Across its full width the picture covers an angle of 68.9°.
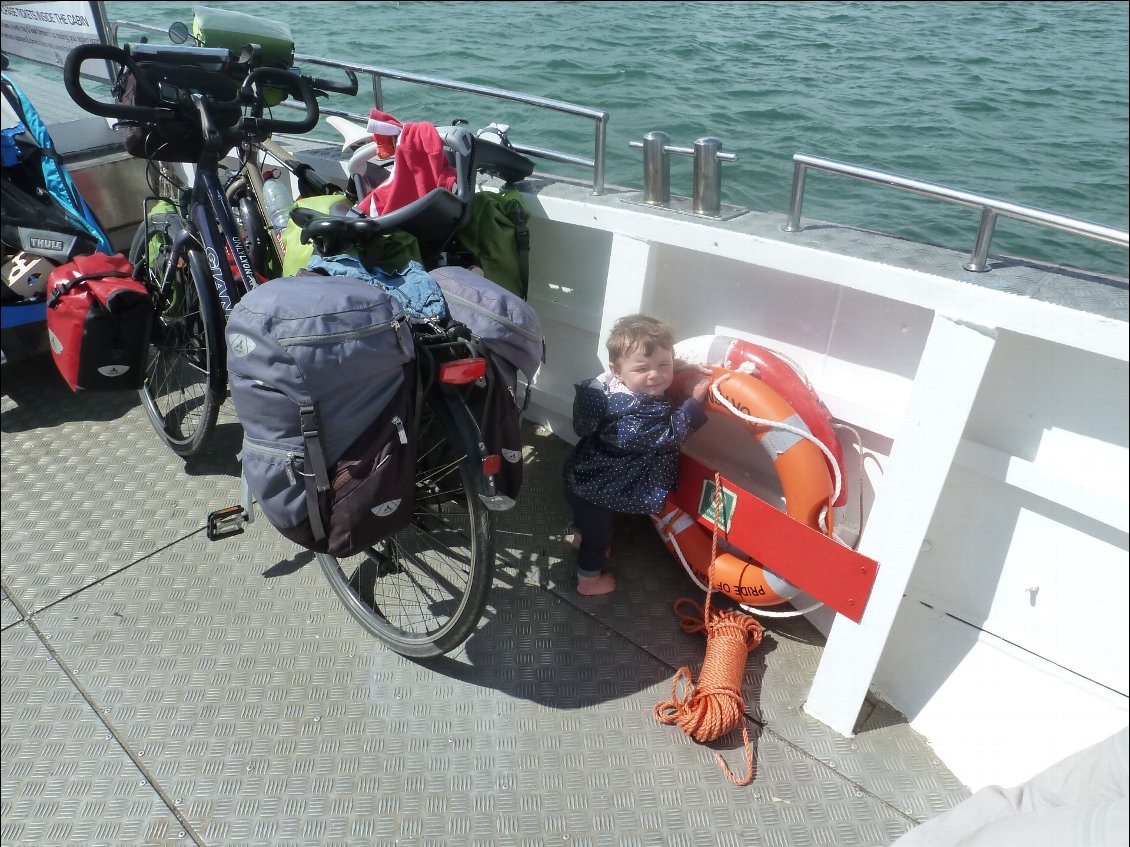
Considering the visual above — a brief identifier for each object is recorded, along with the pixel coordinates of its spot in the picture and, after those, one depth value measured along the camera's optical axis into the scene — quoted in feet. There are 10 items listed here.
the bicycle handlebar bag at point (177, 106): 7.75
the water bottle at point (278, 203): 8.27
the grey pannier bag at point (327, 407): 5.54
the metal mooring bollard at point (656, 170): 7.36
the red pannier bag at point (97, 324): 8.72
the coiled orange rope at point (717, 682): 6.64
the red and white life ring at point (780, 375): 6.93
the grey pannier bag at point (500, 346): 6.33
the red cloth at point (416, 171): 7.61
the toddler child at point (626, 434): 7.19
